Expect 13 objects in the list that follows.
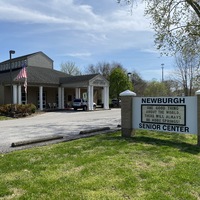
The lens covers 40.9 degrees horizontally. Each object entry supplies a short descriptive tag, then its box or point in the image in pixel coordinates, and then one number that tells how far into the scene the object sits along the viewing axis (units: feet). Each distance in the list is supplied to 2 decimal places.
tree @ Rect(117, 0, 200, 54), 53.42
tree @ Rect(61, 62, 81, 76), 234.17
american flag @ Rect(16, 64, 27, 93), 83.78
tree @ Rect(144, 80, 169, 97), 169.25
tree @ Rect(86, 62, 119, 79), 217.36
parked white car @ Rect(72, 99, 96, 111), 110.01
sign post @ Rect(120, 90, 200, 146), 27.78
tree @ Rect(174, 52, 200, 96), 115.65
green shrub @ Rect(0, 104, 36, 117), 80.59
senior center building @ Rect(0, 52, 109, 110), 101.71
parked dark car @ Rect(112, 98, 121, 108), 143.49
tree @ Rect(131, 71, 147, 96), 207.10
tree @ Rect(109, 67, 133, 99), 149.79
